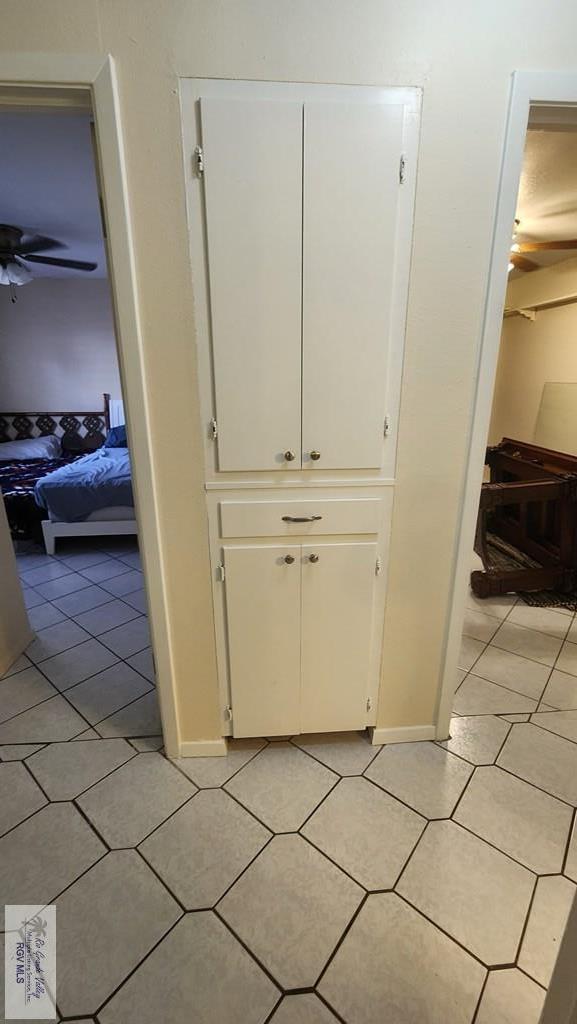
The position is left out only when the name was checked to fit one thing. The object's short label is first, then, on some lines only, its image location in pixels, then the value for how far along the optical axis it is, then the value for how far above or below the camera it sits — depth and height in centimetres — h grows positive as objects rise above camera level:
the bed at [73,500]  337 -85
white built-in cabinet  111 +6
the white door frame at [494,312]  113 +22
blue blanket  335 -77
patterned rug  276 -116
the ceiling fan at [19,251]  335 +108
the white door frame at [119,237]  105 +39
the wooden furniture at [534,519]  259 -87
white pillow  464 -64
